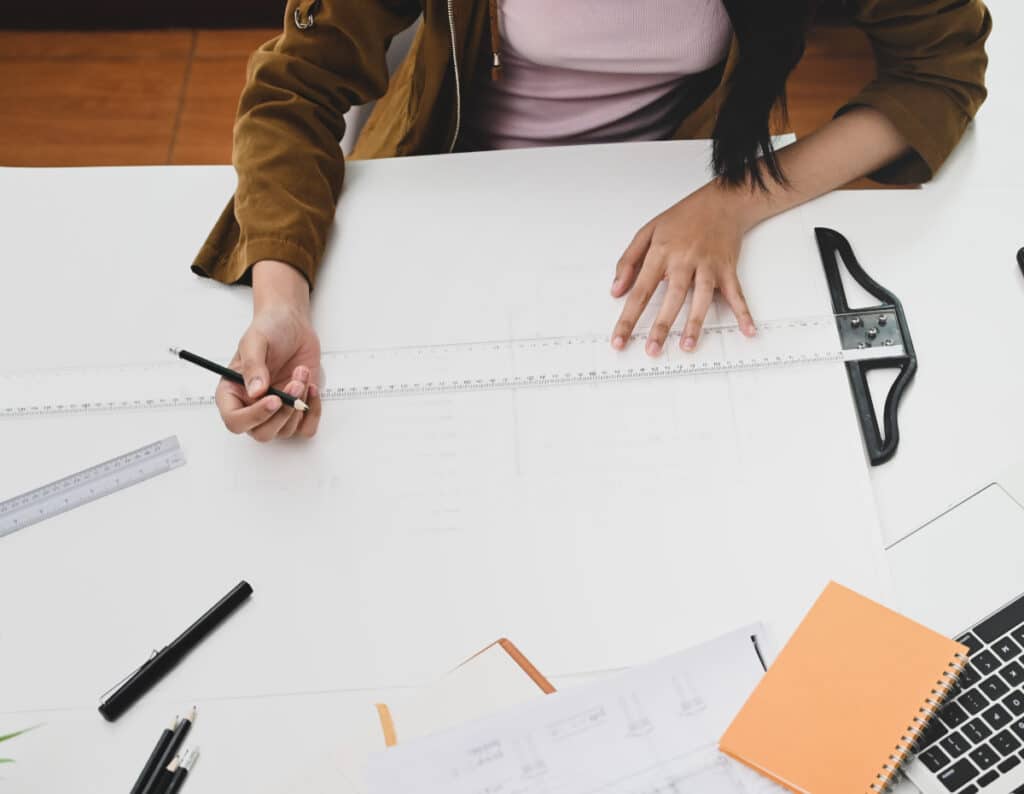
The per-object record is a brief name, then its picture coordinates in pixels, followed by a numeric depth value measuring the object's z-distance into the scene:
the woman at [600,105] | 0.86
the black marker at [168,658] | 0.70
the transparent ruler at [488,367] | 0.84
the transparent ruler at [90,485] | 0.80
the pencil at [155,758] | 0.66
